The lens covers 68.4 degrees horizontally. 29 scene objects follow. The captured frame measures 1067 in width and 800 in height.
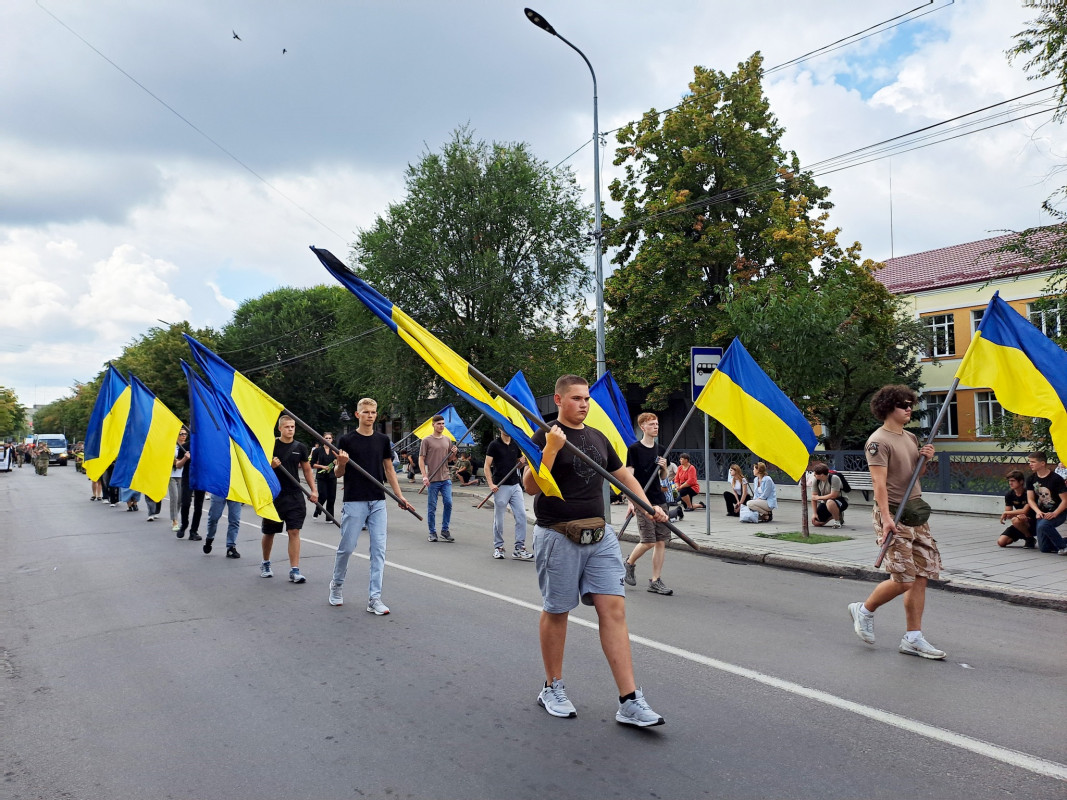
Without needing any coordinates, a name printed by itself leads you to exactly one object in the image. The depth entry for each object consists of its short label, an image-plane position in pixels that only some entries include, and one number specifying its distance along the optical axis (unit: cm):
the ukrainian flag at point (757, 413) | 849
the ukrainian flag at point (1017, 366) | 632
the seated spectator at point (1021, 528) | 1081
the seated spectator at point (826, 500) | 1388
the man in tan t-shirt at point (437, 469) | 1219
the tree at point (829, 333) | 1547
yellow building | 3219
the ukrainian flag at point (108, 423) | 1263
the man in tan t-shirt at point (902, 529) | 545
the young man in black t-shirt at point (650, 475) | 789
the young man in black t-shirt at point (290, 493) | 843
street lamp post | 1703
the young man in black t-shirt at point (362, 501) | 702
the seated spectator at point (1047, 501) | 1028
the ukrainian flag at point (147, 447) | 1147
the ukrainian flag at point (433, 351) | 513
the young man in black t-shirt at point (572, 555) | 418
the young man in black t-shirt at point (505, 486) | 1045
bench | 1734
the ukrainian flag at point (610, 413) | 973
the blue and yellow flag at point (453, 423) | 2017
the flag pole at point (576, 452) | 422
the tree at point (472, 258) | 3027
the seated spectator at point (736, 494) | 1600
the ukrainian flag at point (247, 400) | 796
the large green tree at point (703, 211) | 2642
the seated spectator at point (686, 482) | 1705
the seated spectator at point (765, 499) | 1468
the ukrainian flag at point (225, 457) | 762
